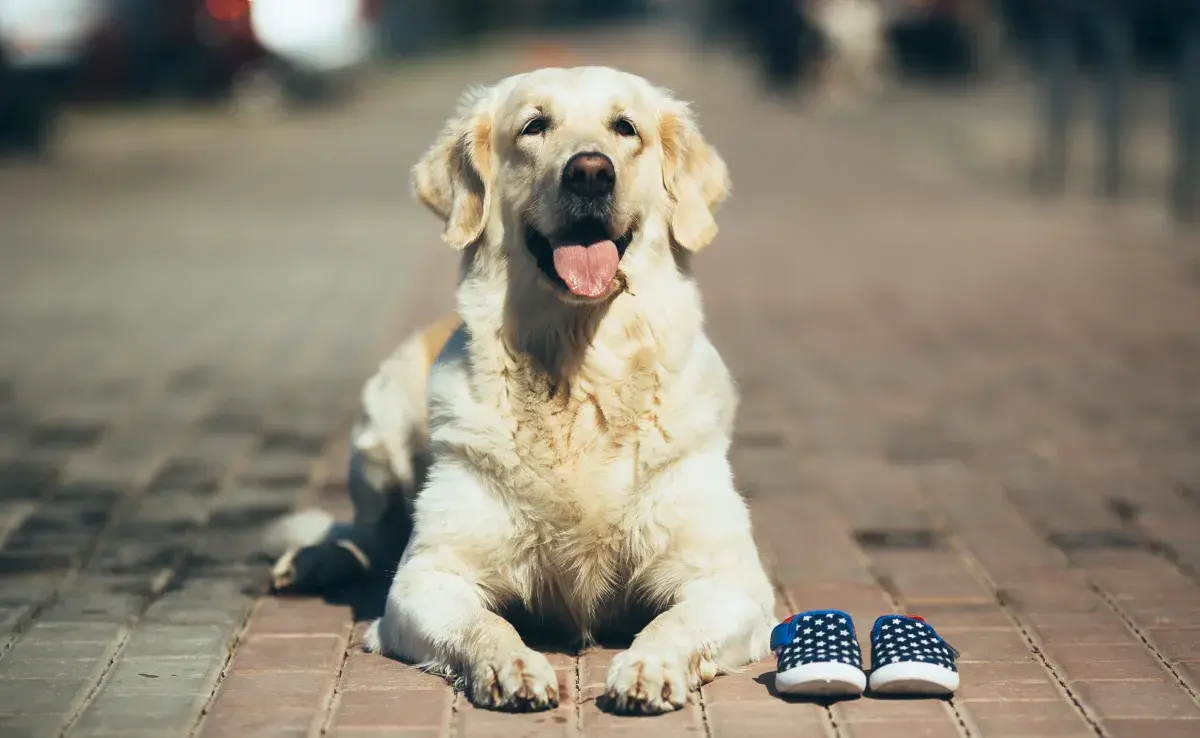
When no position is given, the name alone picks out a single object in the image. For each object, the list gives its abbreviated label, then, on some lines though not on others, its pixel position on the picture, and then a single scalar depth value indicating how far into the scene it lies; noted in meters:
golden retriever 4.24
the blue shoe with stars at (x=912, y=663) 3.80
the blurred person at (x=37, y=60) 19.16
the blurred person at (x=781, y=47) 26.72
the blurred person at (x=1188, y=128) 11.84
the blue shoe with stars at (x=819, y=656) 3.77
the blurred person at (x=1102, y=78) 13.38
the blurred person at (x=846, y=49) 25.08
